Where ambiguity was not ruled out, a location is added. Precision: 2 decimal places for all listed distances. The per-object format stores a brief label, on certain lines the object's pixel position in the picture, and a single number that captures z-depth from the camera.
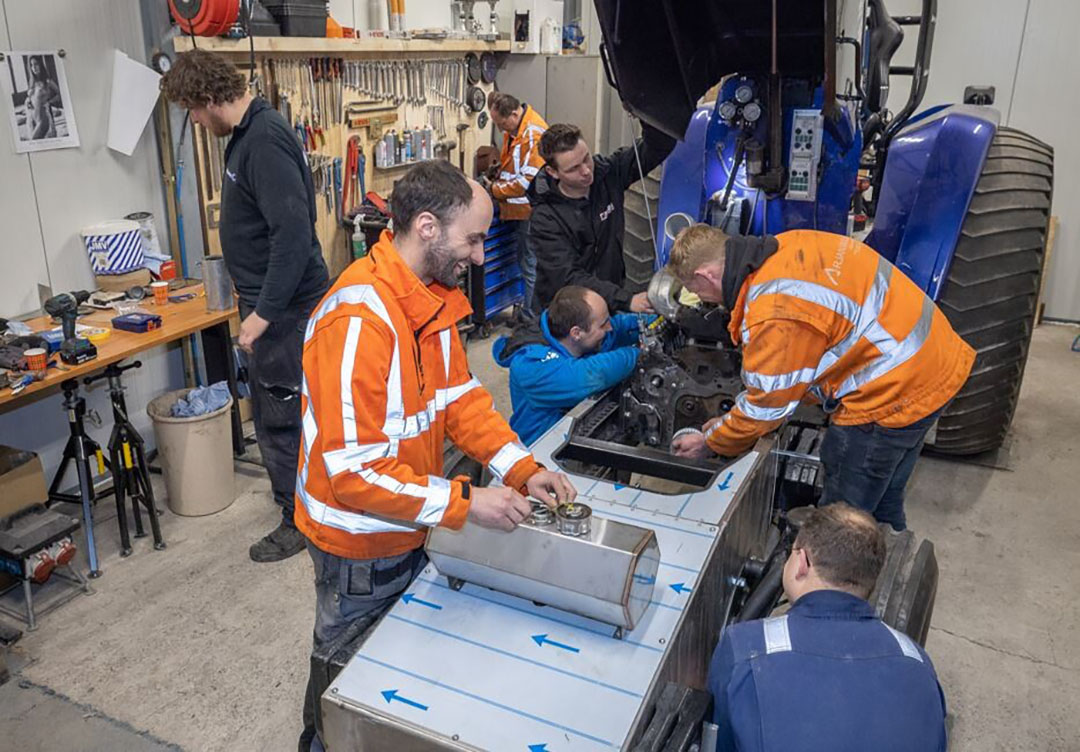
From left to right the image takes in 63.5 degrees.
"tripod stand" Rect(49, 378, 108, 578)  3.01
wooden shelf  3.52
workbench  2.82
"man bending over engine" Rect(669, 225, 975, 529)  2.08
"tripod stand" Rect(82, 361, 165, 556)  3.12
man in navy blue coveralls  1.31
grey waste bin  3.28
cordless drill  2.84
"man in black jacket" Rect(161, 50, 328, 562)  2.77
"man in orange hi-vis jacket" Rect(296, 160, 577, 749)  1.51
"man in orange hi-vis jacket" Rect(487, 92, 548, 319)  5.05
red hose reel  3.33
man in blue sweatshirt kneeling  2.36
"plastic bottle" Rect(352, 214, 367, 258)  4.54
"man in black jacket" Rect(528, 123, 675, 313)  3.17
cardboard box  2.94
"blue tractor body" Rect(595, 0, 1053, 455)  2.46
